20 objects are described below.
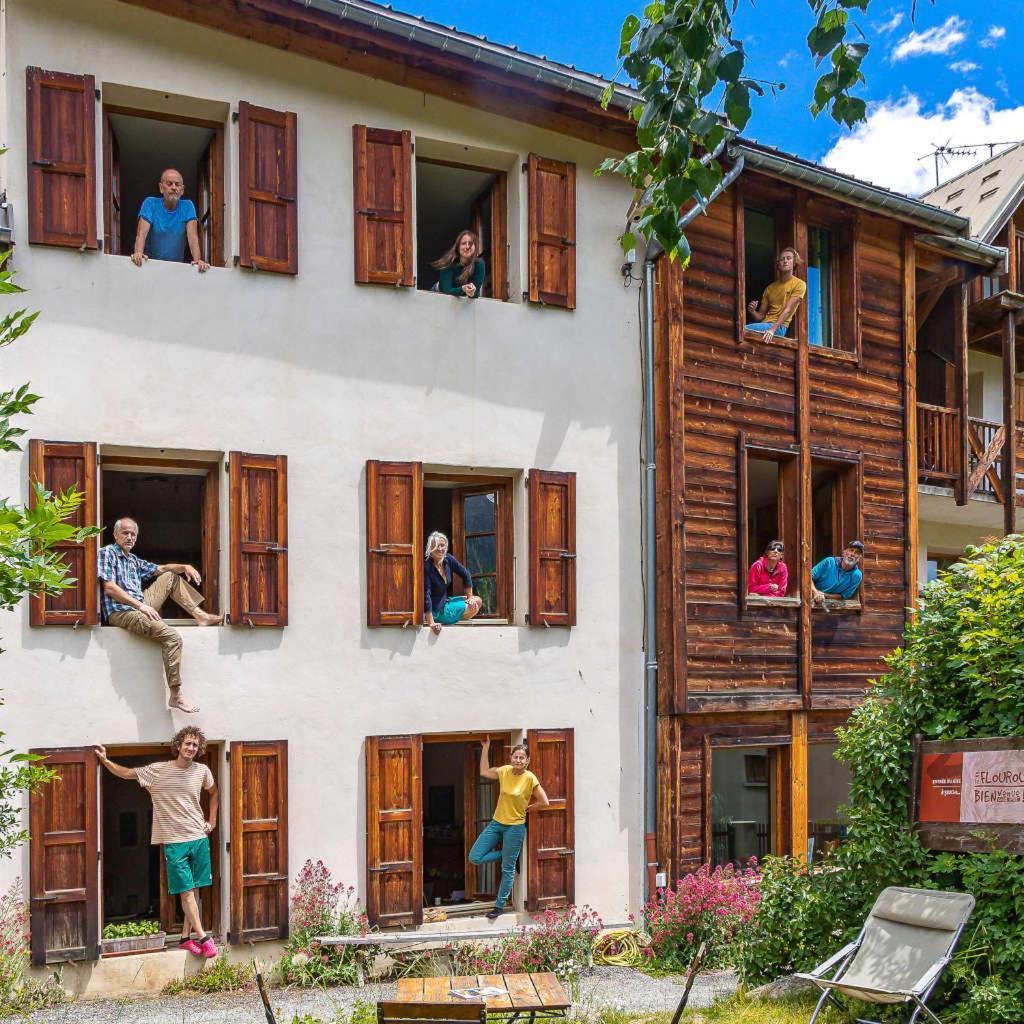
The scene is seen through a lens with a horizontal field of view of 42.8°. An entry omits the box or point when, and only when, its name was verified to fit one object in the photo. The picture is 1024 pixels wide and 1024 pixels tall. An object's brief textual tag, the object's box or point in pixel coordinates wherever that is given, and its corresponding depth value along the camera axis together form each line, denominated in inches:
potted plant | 394.9
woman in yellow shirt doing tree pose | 446.3
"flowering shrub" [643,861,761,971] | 441.7
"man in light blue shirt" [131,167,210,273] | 427.2
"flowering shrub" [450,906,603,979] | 422.0
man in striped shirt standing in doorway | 399.2
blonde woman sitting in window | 455.5
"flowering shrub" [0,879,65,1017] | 358.9
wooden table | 289.1
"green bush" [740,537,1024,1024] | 321.7
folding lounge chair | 310.5
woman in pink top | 533.0
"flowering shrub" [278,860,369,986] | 409.4
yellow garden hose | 455.8
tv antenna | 888.3
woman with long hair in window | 474.3
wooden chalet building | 500.7
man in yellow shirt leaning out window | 541.6
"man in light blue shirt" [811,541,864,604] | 547.5
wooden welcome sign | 328.8
